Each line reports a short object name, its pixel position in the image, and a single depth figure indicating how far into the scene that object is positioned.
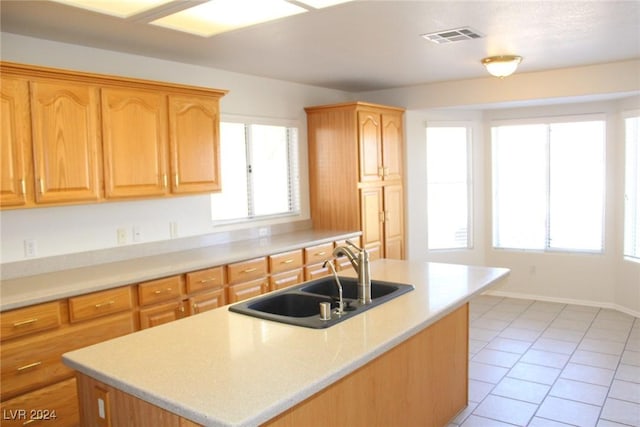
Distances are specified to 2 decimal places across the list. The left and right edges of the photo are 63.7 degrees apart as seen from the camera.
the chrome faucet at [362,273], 2.48
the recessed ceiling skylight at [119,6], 2.77
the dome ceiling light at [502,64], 4.19
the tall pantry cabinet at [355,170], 5.20
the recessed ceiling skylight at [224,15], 2.90
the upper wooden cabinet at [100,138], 2.89
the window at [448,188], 6.35
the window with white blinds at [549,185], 5.76
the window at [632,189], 5.25
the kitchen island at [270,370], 1.55
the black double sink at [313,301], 2.23
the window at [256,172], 4.70
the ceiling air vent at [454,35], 3.42
